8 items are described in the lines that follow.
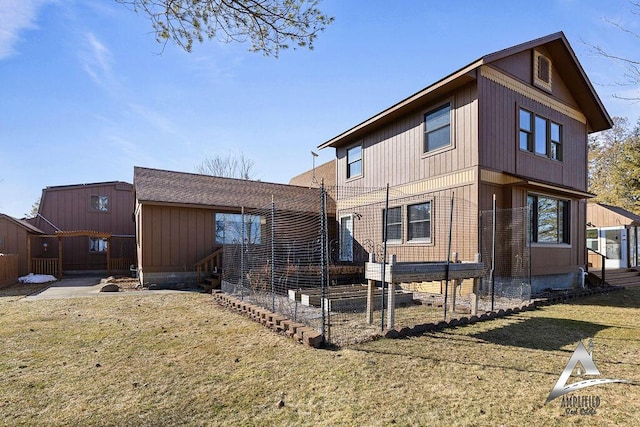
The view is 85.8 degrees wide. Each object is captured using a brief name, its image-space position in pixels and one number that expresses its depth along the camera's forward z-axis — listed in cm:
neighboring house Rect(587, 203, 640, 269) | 1458
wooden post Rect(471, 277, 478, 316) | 634
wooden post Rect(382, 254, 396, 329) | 507
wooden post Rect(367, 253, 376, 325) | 564
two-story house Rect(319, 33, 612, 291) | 870
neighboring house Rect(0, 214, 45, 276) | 1427
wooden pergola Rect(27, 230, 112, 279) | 1470
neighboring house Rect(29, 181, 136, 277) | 1775
